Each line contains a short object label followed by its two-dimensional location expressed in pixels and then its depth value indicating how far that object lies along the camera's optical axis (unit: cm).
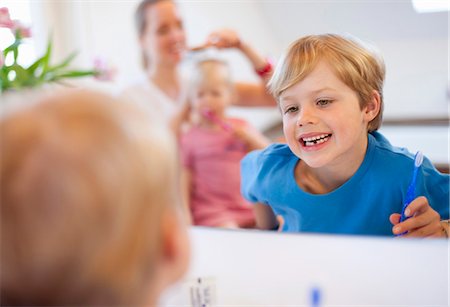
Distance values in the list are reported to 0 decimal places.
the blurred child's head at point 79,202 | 44
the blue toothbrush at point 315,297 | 117
